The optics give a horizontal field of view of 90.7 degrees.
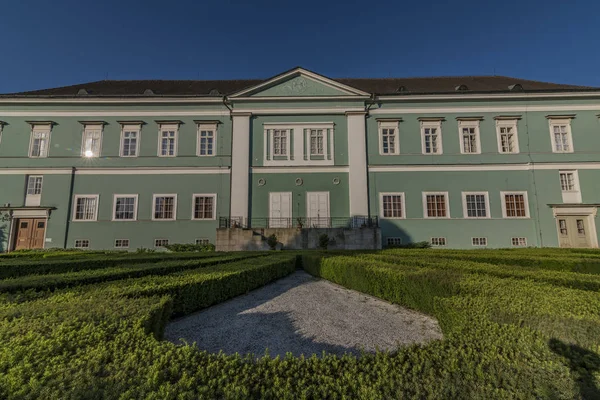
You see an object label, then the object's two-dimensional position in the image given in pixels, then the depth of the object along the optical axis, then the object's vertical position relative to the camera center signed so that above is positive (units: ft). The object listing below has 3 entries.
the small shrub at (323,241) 55.36 -1.57
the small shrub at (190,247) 60.59 -2.89
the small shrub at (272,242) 55.93 -1.73
